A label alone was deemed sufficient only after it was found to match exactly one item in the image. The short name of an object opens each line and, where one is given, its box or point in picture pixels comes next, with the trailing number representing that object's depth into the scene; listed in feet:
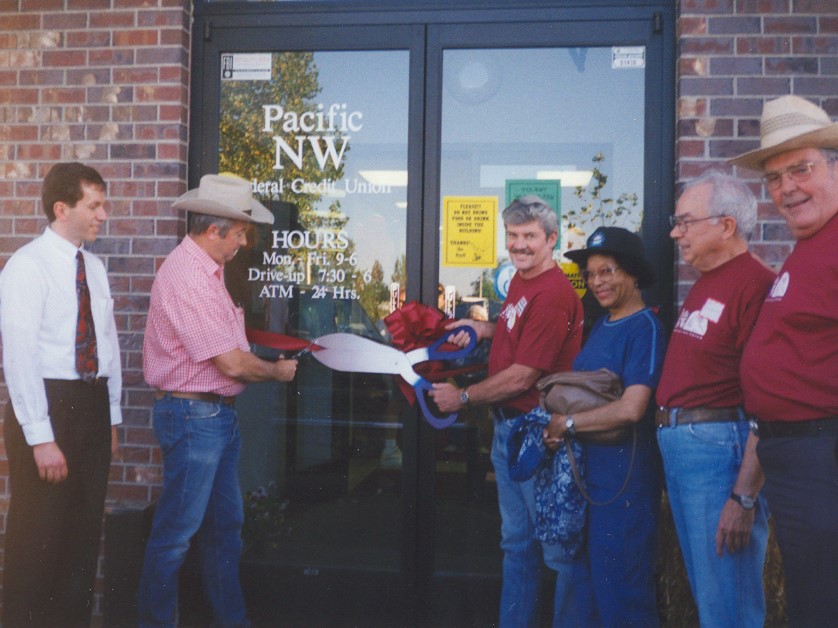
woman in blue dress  10.37
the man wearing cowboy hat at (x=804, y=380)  7.89
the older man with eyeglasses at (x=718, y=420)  9.25
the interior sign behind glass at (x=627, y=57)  13.61
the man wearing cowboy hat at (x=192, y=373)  11.64
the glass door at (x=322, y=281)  14.15
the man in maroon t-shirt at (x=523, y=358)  11.50
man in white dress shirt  10.85
